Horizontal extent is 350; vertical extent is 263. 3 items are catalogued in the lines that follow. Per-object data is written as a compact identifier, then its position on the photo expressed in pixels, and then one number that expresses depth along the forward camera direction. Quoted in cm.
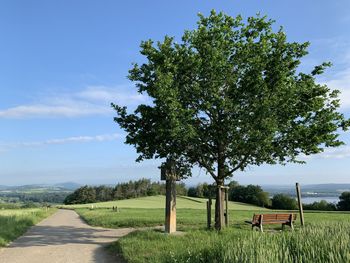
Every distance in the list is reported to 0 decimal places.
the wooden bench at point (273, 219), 1844
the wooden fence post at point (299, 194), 1796
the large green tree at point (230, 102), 1627
